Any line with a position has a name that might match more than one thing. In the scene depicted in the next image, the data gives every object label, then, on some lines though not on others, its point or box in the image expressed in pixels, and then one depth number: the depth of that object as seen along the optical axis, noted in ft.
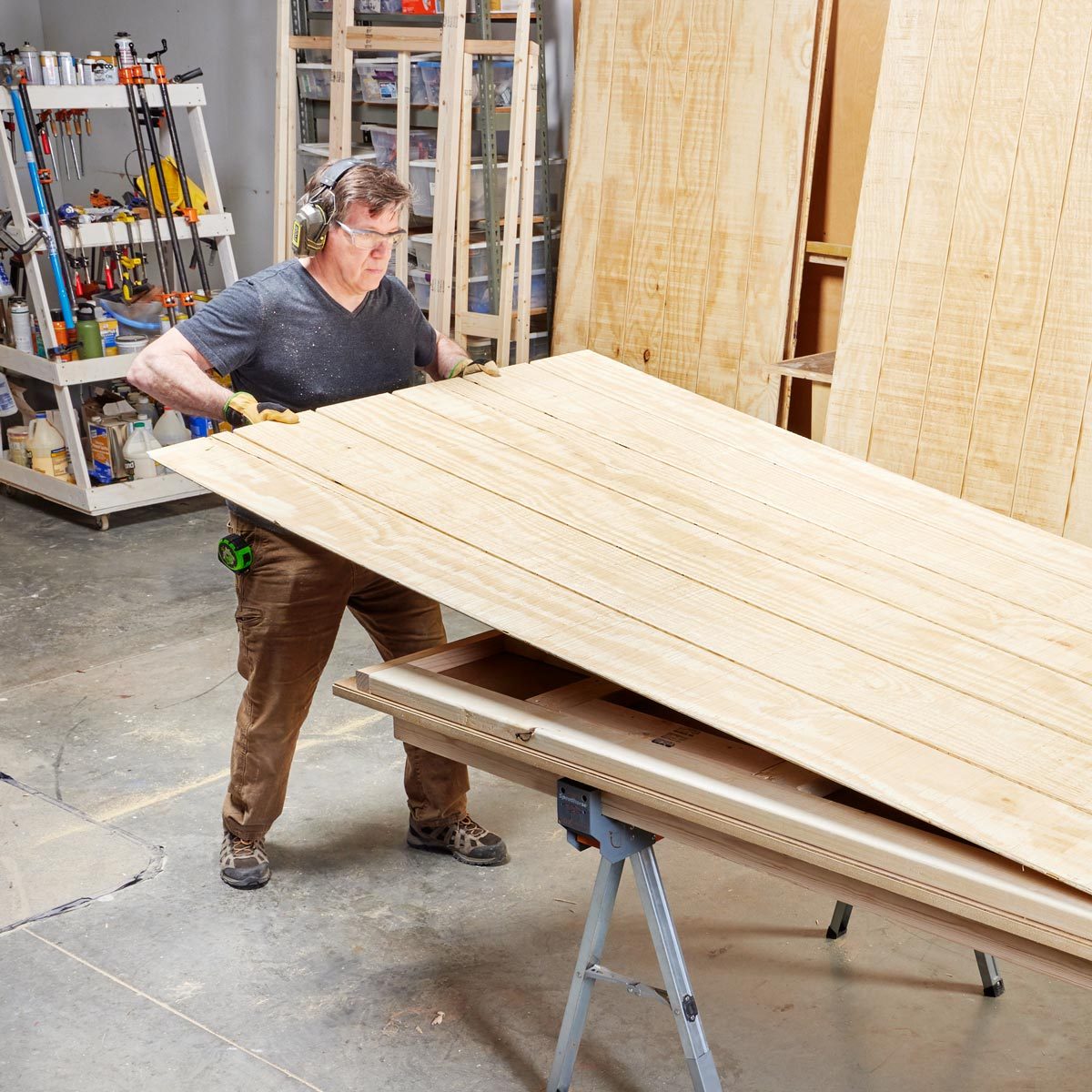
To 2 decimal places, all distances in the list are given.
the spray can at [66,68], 18.44
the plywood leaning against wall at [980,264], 12.84
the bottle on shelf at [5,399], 20.51
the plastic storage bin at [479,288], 19.34
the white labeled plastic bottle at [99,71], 18.78
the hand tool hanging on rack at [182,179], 19.03
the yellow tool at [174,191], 19.77
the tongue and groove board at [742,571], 6.37
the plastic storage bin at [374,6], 19.29
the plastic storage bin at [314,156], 20.21
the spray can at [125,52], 18.66
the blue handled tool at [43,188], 18.12
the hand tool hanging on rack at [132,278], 19.86
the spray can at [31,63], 18.26
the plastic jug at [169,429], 20.75
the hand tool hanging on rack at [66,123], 20.01
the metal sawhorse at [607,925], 7.18
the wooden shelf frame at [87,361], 18.49
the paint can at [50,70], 18.31
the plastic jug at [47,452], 20.44
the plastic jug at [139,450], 20.17
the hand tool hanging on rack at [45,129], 18.66
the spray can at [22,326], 19.53
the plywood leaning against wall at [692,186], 15.14
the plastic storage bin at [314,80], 20.06
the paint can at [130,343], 19.97
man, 9.80
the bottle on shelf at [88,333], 19.43
